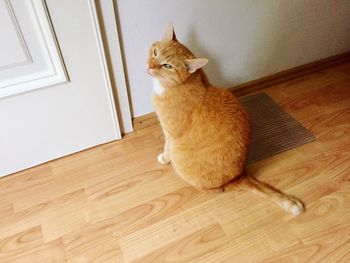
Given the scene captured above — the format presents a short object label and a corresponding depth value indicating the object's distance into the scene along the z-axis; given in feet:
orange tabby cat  2.77
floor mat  3.98
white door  2.82
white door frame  3.03
